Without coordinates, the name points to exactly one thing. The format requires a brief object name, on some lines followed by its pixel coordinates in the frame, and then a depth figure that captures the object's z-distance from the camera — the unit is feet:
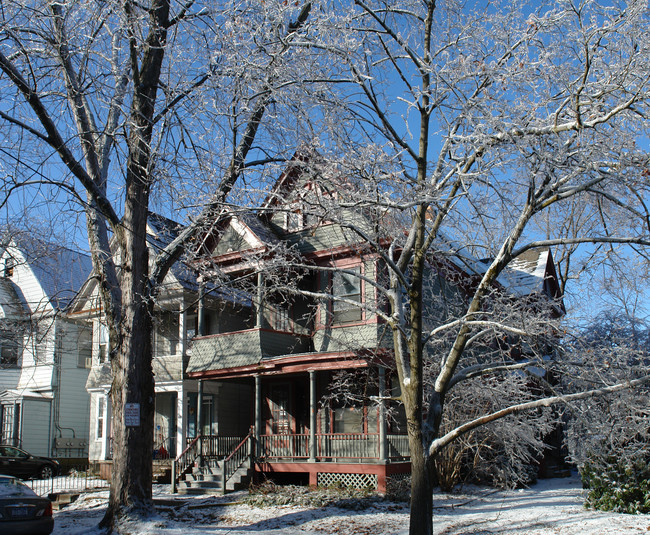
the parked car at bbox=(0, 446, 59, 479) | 71.61
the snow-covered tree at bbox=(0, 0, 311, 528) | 31.27
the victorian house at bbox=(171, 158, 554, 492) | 58.29
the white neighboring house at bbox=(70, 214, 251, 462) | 72.59
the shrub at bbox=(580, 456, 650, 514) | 42.73
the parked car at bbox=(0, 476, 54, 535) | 36.04
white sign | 36.91
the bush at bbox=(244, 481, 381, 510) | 49.11
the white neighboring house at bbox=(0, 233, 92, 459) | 87.86
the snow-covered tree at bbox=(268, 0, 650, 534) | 26.61
